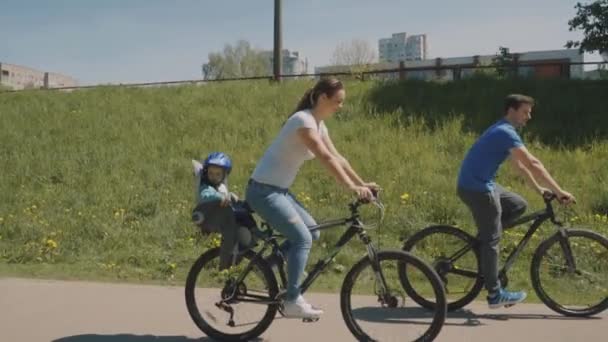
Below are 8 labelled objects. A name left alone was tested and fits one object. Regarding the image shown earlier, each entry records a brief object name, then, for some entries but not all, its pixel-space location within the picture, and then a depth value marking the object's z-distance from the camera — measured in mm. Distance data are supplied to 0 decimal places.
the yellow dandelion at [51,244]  8445
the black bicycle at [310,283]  4719
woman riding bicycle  4750
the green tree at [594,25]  16266
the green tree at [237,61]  76438
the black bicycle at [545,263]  5848
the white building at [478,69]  16109
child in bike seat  4945
